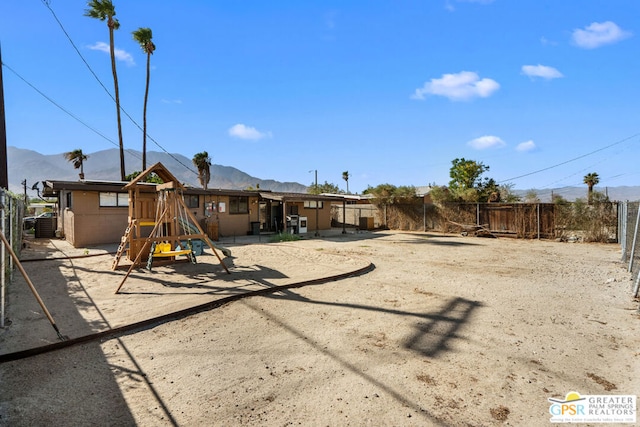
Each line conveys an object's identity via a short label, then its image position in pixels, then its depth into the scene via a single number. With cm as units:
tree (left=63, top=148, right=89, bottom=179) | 3569
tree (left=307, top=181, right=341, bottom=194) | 4697
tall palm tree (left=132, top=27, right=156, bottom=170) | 2603
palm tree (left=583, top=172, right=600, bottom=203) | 3334
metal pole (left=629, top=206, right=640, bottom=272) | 700
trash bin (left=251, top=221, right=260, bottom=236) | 1899
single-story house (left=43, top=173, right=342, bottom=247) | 1354
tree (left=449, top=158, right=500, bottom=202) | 2065
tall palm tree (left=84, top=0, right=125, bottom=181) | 2267
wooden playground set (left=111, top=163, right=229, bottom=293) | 821
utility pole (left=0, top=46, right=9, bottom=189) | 885
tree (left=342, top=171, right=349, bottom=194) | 6969
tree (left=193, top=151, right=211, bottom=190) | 3051
